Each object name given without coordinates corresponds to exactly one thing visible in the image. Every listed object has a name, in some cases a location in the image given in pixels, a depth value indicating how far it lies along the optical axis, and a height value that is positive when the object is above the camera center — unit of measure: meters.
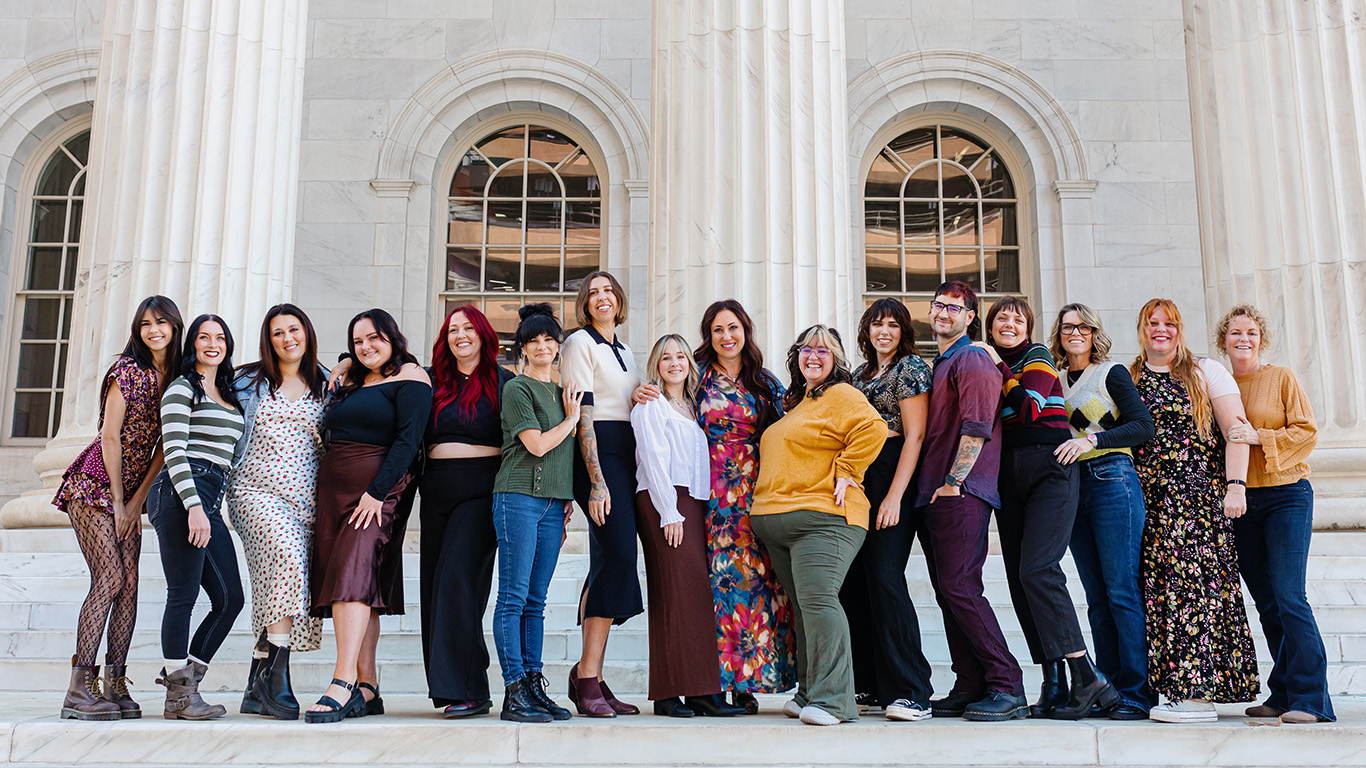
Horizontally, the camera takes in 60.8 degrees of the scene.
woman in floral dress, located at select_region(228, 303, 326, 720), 5.33 +0.21
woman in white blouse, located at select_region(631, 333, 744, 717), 5.38 -0.09
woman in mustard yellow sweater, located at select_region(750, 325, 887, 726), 5.23 +0.14
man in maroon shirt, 5.26 +0.09
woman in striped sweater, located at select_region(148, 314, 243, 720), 5.25 +0.06
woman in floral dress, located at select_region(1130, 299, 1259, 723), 5.28 +0.04
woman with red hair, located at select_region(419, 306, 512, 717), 5.34 +0.13
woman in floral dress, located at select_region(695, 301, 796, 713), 5.54 +0.05
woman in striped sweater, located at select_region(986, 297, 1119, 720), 5.28 +0.08
